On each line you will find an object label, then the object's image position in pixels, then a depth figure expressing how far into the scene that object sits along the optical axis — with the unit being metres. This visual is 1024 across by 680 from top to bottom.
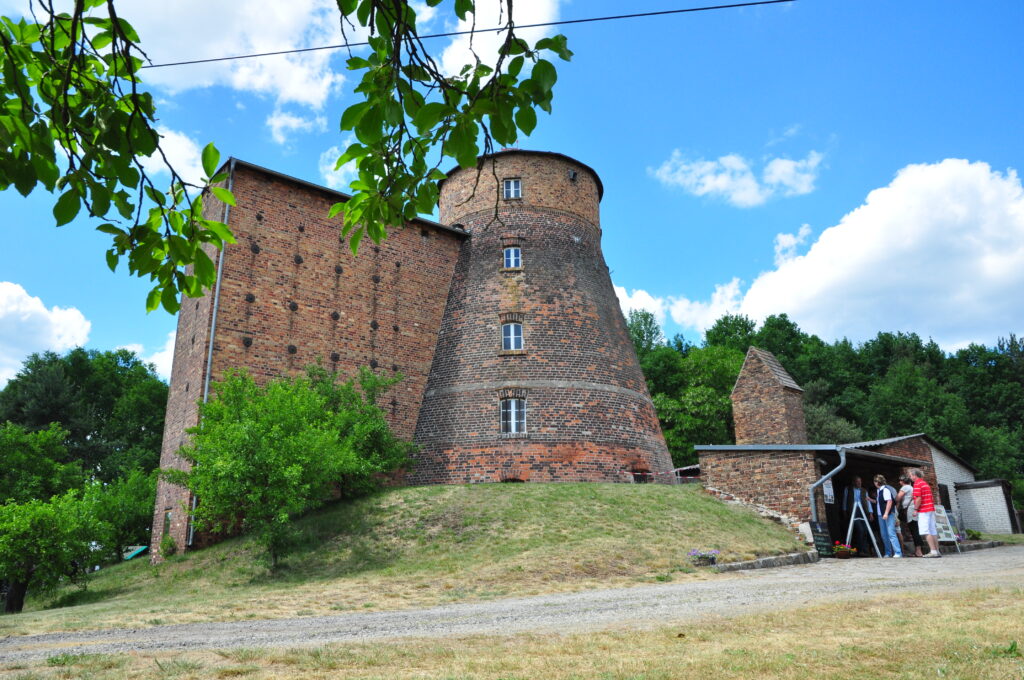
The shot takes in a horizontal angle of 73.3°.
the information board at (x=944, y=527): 15.45
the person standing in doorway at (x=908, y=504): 13.63
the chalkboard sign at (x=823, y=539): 13.73
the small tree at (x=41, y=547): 13.07
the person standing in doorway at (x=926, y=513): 13.04
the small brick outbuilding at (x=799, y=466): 15.15
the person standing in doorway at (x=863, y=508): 14.23
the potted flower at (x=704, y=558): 11.48
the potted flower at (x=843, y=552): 13.78
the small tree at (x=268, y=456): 12.43
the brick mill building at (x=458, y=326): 18.44
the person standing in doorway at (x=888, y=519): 13.47
